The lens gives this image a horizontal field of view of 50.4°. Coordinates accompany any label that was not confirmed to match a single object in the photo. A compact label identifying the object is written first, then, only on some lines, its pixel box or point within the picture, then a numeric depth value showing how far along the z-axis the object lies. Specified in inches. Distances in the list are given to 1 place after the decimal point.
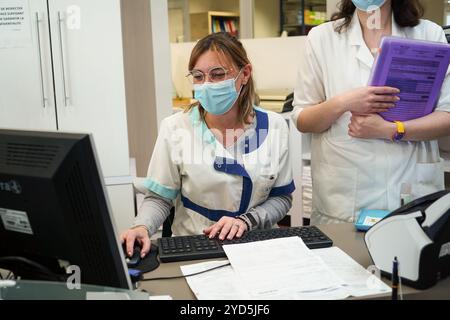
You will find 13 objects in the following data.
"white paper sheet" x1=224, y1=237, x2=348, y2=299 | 37.7
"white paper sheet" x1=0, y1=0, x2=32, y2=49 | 93.2
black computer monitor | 30.1
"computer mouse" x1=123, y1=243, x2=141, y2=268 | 45.0
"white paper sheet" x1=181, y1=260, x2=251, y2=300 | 37.9
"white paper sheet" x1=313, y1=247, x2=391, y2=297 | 38.4
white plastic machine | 37.4
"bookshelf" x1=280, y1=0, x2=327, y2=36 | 199.5
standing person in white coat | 55.2
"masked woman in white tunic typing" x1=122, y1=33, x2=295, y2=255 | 57.9
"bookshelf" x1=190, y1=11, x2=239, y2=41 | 210.1
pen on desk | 35.1
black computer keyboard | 45.9
